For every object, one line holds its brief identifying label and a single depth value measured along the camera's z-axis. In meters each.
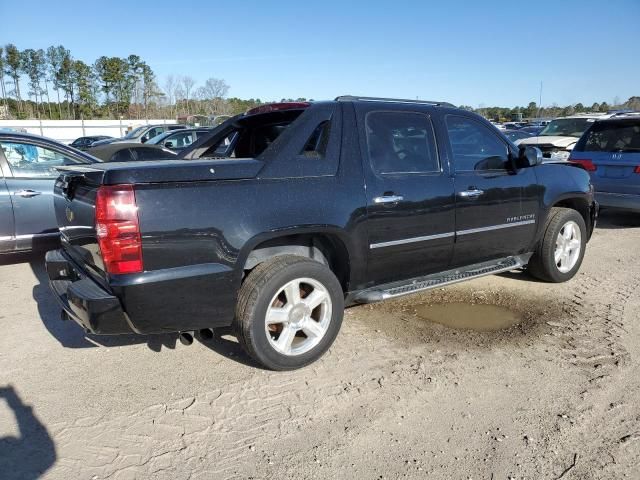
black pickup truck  3.03
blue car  8.03
